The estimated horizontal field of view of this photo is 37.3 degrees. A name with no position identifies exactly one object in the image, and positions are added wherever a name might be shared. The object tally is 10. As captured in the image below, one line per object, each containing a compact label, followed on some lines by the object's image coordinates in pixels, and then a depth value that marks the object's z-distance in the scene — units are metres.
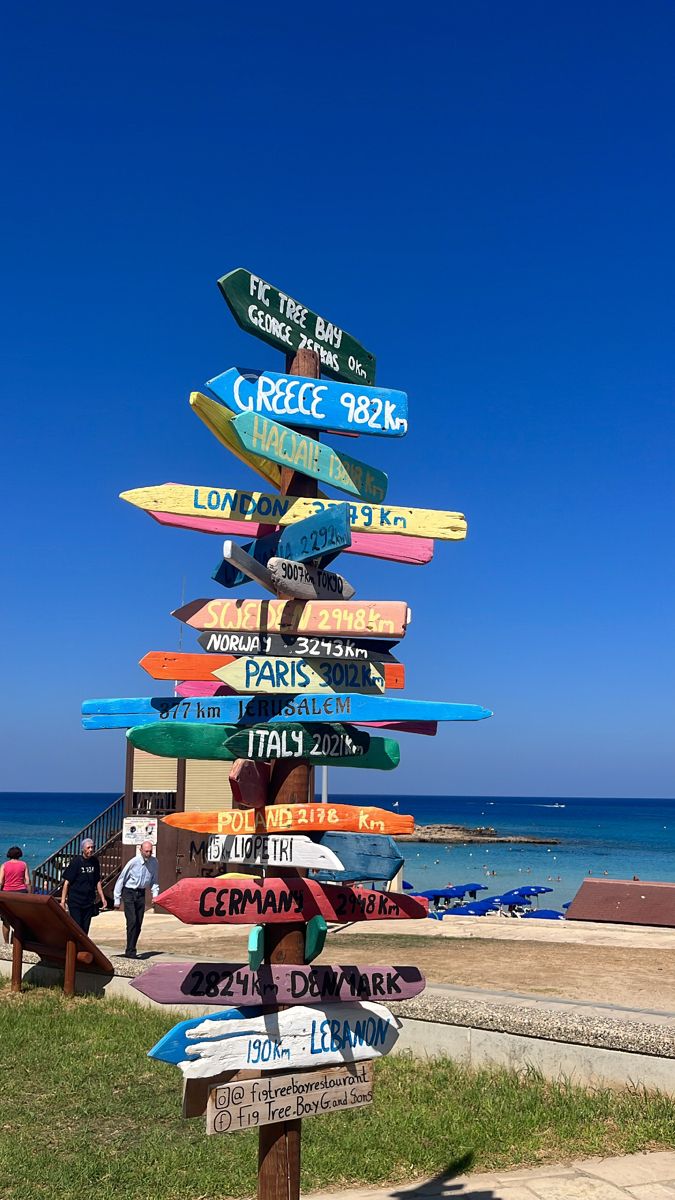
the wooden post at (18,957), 10.88
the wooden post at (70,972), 10.45
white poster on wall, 19.92
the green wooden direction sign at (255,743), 4.71
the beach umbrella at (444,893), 34.16
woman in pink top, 13.59
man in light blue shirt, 12.35
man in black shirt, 12.69
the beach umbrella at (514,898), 31.73
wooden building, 20.20
